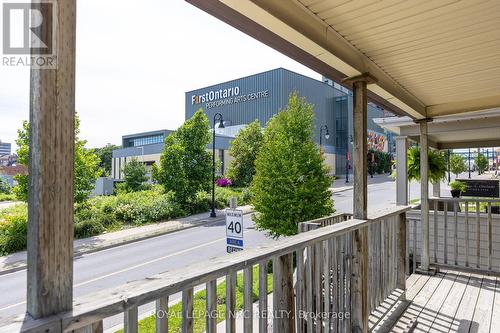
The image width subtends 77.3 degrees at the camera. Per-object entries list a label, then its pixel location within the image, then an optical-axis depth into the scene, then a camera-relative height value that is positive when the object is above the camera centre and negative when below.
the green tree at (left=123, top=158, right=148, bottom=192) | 22.92 -0.35
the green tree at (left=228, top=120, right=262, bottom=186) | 23.06 +1.25
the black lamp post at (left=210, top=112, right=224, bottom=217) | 15.11 -0.65
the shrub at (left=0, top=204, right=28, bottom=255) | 9.85 -2.06
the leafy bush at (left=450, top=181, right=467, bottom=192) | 8.75 -0.53
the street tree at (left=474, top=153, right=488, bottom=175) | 32.59 +0.65
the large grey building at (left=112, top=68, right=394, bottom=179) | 34.81 +7.67
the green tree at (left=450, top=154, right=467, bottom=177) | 24.77 +0.27
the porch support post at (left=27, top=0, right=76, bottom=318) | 0.82 -0.03
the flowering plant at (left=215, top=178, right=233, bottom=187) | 23.86 -0.94
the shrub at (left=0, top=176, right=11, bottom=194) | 26.92 -1.39
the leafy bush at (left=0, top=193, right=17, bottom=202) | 22.51 -1.91
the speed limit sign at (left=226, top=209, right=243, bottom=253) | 5.49 -1.08
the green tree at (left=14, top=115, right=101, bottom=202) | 10.16 -0.02
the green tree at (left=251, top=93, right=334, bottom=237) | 8.80 -0.29
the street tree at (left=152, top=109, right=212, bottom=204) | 16.14 +0.39
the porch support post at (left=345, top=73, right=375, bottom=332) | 2.37 -0.28
